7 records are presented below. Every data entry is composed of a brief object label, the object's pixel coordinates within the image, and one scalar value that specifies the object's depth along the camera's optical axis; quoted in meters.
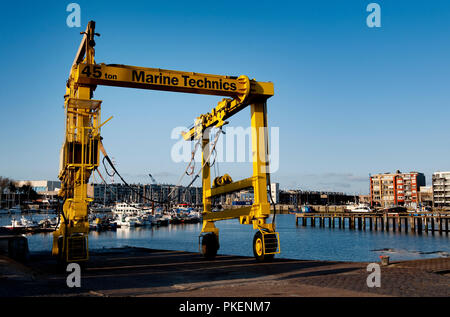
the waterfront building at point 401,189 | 197.88
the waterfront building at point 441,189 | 183.25
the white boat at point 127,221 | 110.38
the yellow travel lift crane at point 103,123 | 19.36
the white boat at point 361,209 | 142.75
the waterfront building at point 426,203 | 196.19
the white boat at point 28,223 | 90.33
